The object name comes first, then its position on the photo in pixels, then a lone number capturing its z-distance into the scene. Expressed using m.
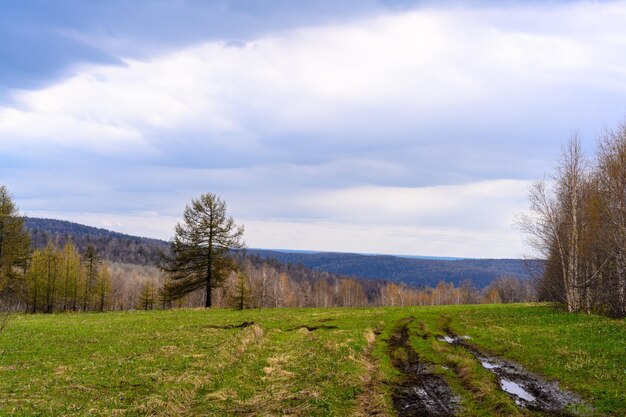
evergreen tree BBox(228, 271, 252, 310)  52.56
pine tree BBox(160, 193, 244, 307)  49.78
